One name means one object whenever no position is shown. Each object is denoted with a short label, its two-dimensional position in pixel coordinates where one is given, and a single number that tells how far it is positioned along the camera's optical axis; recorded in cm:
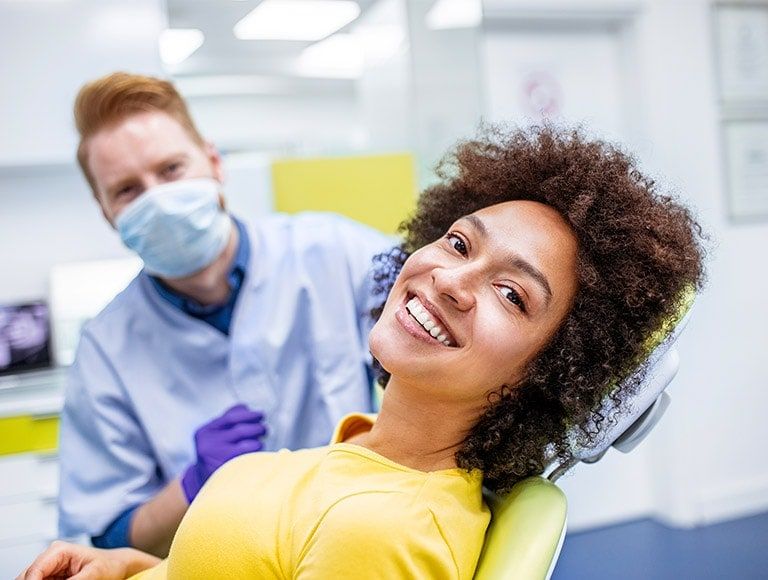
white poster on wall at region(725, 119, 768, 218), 354
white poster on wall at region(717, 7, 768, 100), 356
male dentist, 147
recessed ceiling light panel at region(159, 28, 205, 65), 300
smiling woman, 96
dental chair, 94
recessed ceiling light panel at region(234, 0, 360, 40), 311
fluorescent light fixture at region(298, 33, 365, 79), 322
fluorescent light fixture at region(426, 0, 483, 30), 314
